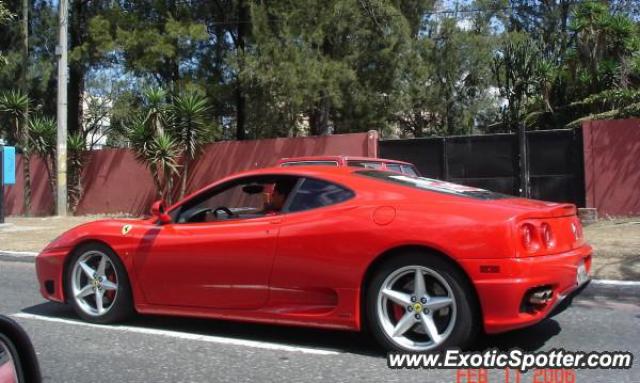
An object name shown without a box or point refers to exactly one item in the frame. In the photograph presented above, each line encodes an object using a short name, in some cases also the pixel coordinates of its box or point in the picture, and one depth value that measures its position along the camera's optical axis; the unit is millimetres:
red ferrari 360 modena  4730
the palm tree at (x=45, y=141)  19797
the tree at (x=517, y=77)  21297
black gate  14344
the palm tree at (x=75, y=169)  19922
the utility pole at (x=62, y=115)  18172
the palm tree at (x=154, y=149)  17531
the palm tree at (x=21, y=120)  19797
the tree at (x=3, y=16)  15112
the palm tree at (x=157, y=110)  17797
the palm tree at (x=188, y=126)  17719
